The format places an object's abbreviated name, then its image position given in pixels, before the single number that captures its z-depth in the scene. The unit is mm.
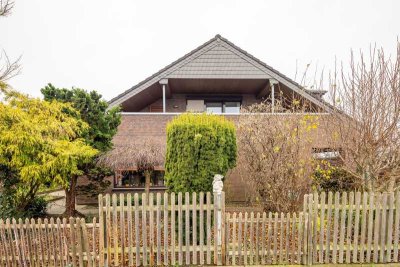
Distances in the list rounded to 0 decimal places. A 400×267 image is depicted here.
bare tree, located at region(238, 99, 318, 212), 6680
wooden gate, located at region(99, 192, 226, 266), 4789
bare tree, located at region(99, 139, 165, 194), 8727
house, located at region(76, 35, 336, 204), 10977
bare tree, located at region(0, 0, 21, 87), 5466
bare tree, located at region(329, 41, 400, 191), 5238
